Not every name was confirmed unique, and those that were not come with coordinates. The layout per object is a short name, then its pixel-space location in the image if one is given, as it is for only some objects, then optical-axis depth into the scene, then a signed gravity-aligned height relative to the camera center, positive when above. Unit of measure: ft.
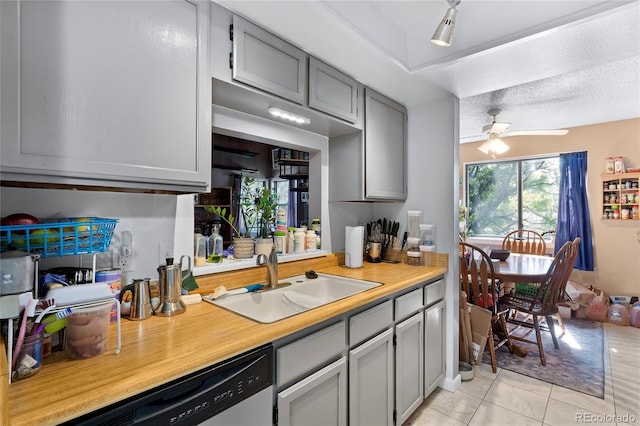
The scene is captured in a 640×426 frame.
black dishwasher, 2.57 -1.71
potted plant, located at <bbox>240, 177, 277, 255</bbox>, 6.31 -0.05
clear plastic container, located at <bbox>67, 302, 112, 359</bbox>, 2.90 -1.12
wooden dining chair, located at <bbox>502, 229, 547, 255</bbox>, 13.21 -1.34
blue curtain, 13.14 +0.23
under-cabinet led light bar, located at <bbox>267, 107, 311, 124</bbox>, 5.57 +1.77
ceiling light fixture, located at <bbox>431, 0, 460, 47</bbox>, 4.58 +2.66
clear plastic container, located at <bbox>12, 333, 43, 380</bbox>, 2.55 -1.22
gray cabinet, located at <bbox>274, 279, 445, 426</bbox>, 3.99 -2.38
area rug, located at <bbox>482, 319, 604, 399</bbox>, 8.00 -4.21
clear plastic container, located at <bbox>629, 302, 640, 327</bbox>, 11.59 -3.75
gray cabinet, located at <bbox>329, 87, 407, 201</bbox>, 7.08 +1.28
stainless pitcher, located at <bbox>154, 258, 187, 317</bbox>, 4.09 -1.03
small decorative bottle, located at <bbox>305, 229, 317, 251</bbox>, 7.29 -0.67
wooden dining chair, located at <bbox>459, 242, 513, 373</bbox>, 8.82 -2.33
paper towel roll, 7.37 -0.79
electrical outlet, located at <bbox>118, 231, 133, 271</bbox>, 4.18 -0.53
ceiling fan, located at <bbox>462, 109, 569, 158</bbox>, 10.46 +2.80
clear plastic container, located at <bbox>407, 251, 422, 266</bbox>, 7.81 -1.12
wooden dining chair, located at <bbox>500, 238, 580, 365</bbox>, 8.98 -2.47
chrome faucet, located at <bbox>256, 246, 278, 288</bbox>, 5.75 -0.96
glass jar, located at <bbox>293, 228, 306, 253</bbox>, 7.06 -0.65
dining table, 8.83 -1.67
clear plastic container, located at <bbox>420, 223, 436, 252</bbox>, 7.79 -0.61
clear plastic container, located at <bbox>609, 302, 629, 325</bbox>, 11.81 -3.77
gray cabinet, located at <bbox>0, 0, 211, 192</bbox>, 2.74 +1.19
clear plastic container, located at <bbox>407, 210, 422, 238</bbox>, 8.07 -0.25
